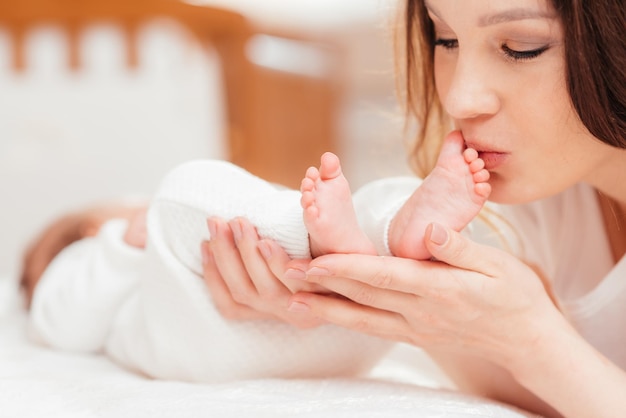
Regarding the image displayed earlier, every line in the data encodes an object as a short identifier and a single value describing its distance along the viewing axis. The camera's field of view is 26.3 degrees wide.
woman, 0.80
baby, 0.82
